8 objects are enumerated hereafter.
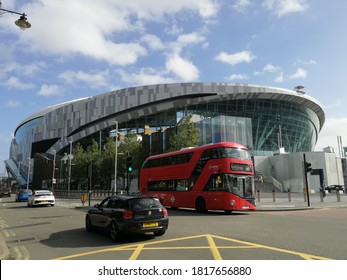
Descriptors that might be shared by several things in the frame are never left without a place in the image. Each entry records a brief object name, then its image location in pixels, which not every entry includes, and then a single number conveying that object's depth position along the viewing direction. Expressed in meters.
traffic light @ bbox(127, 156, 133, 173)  24.93
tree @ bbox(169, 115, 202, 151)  40.12
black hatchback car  10.09
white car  29.09
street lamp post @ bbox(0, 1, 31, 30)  10.51
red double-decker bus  19.75
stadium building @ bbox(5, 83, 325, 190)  75.75
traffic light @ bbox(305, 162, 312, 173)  24.34
